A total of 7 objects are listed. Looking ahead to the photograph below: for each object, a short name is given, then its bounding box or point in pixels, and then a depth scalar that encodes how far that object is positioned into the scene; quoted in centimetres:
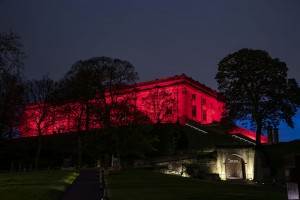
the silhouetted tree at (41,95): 6612
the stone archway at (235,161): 5541
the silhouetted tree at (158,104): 8804
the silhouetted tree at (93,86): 6244
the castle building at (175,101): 8919
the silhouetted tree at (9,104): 5128
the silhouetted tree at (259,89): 5881
